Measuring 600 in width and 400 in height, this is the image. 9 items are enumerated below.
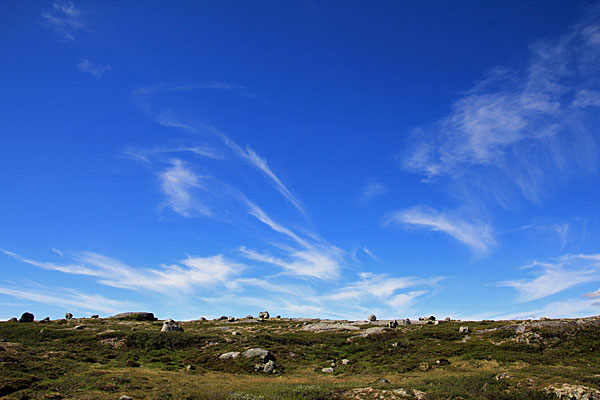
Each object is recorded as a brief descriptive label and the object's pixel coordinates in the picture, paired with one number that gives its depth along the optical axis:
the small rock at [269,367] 48.69
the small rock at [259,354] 52.49
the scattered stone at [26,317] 84.94
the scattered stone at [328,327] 83.81
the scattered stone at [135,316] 106.53
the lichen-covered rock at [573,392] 27.45
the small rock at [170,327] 72.62
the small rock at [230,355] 53.06
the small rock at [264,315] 118.81
